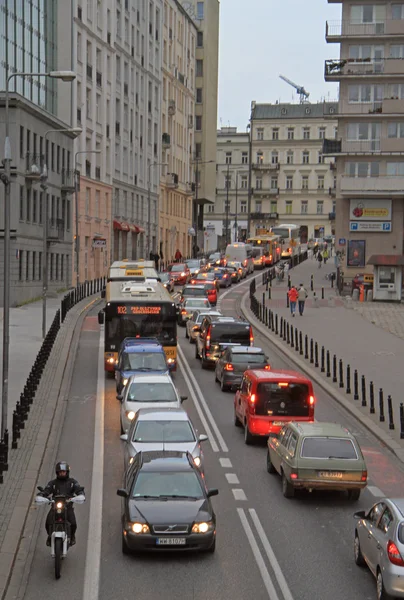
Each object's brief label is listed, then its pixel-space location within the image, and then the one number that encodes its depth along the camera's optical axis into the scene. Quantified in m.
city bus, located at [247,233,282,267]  103.53
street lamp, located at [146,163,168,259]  87.46
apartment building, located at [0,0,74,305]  56.50
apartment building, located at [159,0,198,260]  106.19
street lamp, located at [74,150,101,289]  62.12
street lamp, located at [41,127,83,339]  40.47
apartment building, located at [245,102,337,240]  149.12
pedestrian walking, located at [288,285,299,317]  52.91
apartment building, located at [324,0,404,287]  72.12
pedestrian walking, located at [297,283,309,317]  52.75
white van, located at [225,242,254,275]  92.25
